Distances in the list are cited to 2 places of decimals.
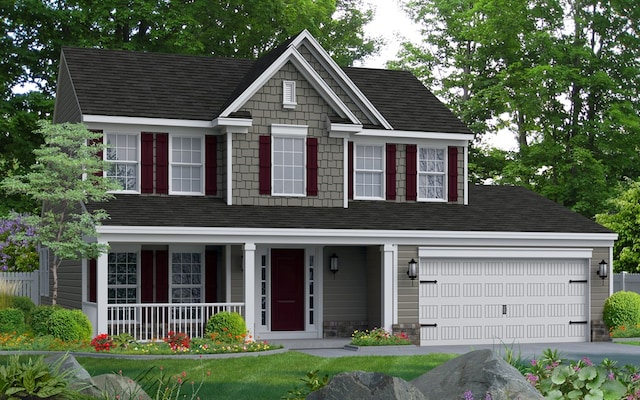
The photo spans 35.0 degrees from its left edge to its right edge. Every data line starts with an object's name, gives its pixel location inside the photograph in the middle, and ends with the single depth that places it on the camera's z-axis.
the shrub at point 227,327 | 22.67
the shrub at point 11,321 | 21.64
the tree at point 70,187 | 22.52
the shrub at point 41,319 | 21.66
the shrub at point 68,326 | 21.42
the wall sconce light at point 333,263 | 26.41
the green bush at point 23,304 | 24.22
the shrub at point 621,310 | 27.30
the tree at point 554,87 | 40.09
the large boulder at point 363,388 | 9.66
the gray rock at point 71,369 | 10.39
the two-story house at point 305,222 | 25.02
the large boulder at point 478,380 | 10.52
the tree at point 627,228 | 35.44
